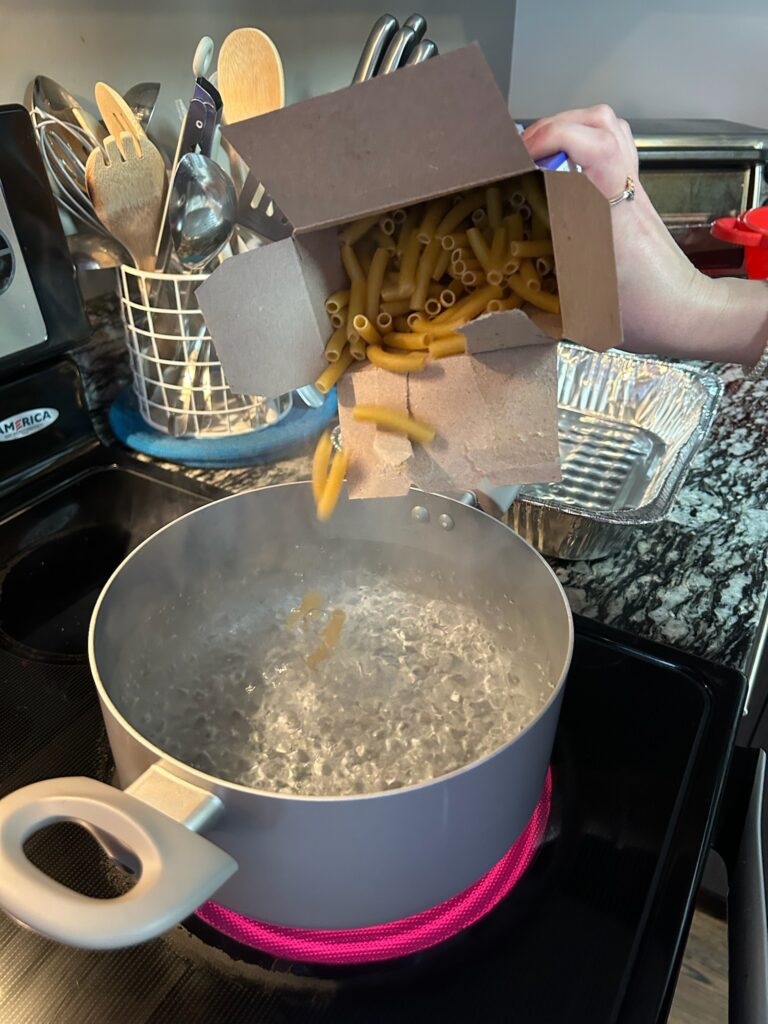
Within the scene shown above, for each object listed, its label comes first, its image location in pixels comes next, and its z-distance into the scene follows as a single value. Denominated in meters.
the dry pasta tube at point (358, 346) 0.39
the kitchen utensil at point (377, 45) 0.68
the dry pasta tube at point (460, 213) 0.37
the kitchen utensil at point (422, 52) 0.67
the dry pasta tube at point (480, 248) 0.36
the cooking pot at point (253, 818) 0.25
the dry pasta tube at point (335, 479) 0.43
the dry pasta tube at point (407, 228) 0.38
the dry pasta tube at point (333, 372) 0.40
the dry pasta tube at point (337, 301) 0.39
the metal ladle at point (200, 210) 0.59
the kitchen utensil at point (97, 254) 0.68
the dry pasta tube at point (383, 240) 0.39
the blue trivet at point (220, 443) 0.69
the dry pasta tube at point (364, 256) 0.40
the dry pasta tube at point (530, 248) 0.35
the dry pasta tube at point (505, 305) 0.36
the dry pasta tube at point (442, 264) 0.37
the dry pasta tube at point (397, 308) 0.38
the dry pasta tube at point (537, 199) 0.36
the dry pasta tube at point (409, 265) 0.37
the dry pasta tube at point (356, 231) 0.38
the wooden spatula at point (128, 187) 0.58
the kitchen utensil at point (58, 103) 0.65
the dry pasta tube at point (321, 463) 0.46
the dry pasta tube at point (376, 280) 0.38
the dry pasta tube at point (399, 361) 0.37
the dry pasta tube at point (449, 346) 0.37
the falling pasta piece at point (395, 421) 0.39
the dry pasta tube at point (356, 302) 0.39
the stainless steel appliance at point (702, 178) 0.98
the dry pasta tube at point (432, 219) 0.37
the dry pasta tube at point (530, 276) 0.36
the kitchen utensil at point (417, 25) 0.66
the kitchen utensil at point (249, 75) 0.58
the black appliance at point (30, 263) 0.54
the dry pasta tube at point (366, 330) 0.38
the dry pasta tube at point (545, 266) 0.36
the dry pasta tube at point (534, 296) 0.36
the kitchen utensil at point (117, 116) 0.58
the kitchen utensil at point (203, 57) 0.71
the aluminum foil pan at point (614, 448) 0.55
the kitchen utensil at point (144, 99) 0.72
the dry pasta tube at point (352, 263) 0.39
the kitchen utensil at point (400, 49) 0.66
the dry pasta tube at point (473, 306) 0.36
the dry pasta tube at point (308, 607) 0.55
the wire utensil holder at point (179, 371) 0.67
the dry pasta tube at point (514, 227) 0.36
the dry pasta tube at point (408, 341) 0.38
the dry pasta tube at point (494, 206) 0.36
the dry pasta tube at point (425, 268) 0.37
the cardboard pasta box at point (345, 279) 0.31
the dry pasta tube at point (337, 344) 0.40
